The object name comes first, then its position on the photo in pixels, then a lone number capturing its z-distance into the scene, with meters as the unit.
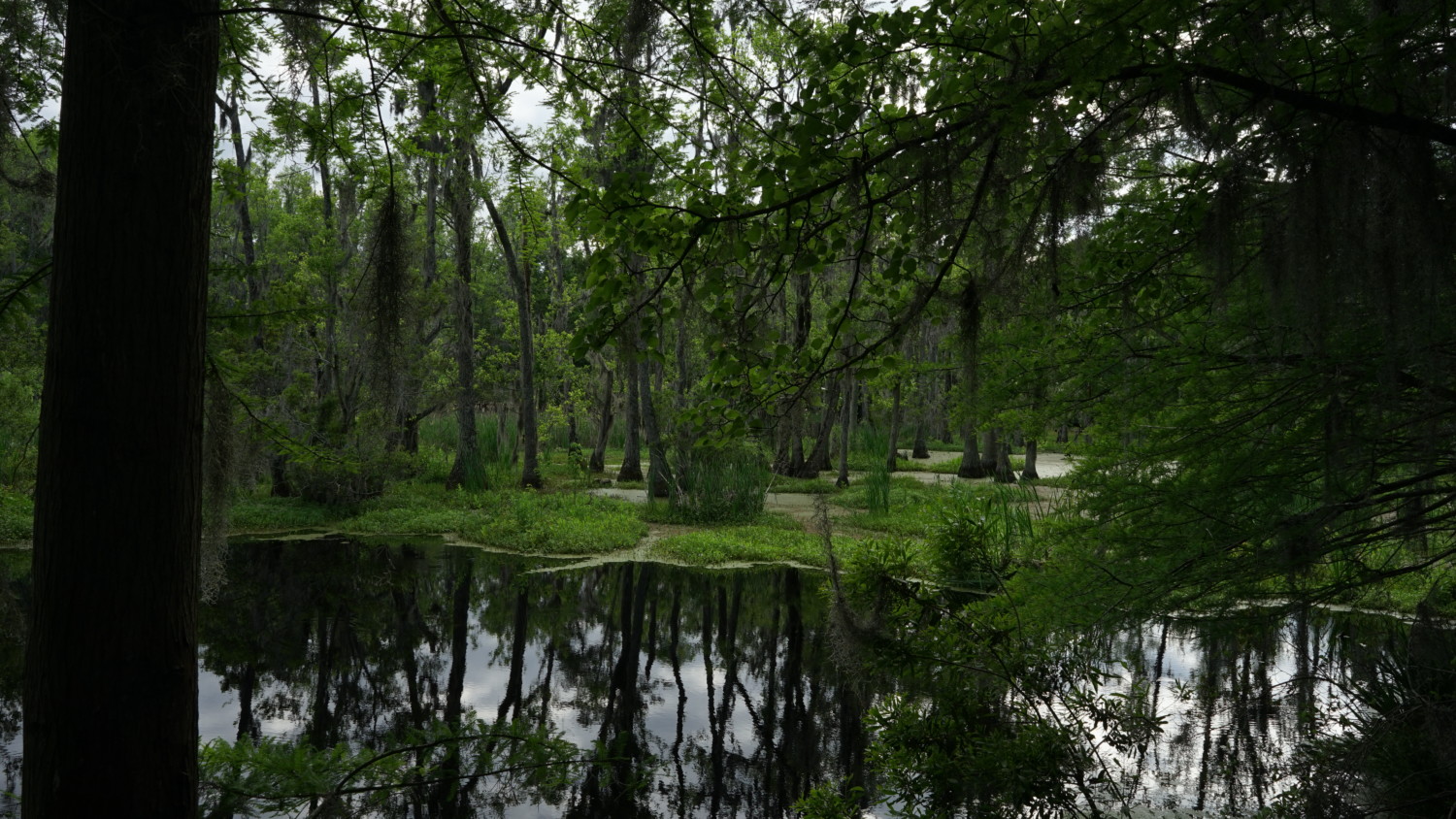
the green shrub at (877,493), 13.64
